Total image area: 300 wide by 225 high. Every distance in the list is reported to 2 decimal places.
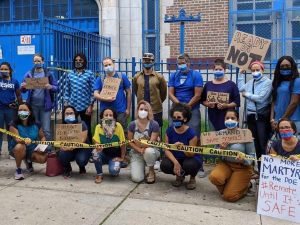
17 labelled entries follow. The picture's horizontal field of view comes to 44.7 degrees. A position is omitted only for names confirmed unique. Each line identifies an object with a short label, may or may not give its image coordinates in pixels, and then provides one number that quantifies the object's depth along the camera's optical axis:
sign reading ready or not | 5.73
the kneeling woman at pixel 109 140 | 5.52
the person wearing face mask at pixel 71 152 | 5.61
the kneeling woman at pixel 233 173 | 4.68
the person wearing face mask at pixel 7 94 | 6.50
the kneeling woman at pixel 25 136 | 5.64
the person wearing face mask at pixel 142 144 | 5.45
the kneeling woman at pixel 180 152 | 5.04
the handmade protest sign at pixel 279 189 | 4.02
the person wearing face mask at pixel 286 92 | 5.07
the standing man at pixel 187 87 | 5.64
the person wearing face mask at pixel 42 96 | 6.48
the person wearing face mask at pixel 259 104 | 5.30
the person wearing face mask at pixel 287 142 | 4.30
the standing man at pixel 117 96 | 6.02
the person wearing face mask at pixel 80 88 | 6.29
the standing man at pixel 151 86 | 6.02
